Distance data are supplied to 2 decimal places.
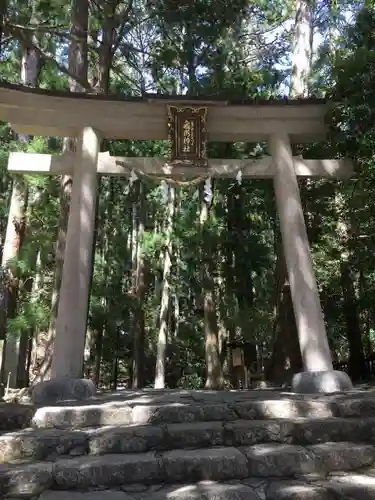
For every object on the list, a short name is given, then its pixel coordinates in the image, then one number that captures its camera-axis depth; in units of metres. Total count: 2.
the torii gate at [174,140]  5.36
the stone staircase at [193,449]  2.47
